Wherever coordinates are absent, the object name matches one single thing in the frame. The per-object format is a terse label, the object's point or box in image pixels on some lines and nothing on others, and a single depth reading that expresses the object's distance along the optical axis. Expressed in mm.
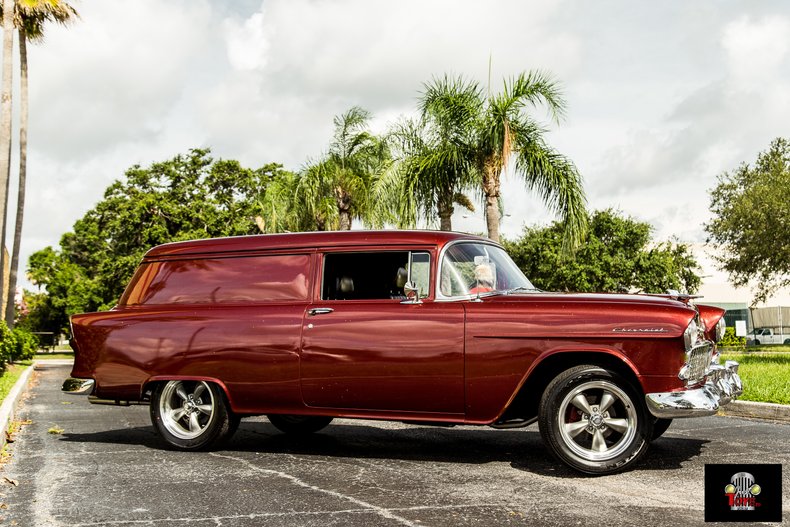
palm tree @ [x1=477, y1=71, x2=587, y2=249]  18203
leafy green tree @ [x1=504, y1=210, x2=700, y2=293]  47500
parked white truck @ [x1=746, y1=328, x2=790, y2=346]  59628
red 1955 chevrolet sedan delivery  6512
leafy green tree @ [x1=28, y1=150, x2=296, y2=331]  40812
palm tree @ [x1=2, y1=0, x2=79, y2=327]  27312
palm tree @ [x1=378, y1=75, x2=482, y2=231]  18750
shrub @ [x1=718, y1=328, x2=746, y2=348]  47725
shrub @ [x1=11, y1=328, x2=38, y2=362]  25736
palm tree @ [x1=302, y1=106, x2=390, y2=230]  25859
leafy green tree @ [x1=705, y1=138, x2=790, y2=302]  26094
